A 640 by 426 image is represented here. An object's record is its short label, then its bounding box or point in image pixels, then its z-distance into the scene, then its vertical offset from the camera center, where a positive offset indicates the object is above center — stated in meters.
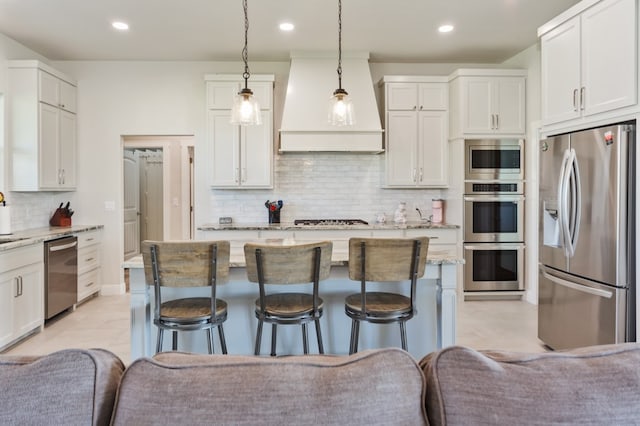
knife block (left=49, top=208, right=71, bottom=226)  4.87 -0.13
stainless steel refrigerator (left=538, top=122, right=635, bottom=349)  2.49 -0.19
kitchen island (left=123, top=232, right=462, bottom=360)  2.66 -0.77
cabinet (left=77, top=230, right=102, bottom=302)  4.64 -0.65
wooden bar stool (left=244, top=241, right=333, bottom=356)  2.21 -0.34
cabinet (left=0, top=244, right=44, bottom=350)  3.31 -0.72
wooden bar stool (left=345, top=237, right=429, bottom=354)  2.27 -0.32
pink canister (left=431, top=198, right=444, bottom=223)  5.13 -0.03
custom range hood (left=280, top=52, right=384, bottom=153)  4.74 +1.15
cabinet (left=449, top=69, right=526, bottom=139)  4.82 +1.24
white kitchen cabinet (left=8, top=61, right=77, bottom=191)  4.28 +0.87
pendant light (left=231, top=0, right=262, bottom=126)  2.70 +0.64
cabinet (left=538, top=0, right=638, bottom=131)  2.48 +0.98
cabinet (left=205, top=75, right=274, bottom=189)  4.85 +0.80
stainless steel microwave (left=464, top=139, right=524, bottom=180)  4.84 +0.57
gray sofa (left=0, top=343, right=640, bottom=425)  0.79 -0.36
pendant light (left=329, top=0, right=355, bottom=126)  2.81 +0.67
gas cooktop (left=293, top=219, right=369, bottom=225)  4.96 -0.17
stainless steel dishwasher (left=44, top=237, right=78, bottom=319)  3.92 -0.67
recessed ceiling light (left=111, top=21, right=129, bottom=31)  4.04 +1.79
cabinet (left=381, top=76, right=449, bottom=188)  4.97 +0.90
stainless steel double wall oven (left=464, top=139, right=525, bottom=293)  4.83 -0.04
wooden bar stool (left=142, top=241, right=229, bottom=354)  2.18 -0.34
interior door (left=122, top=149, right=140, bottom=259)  7.16 +0.05
